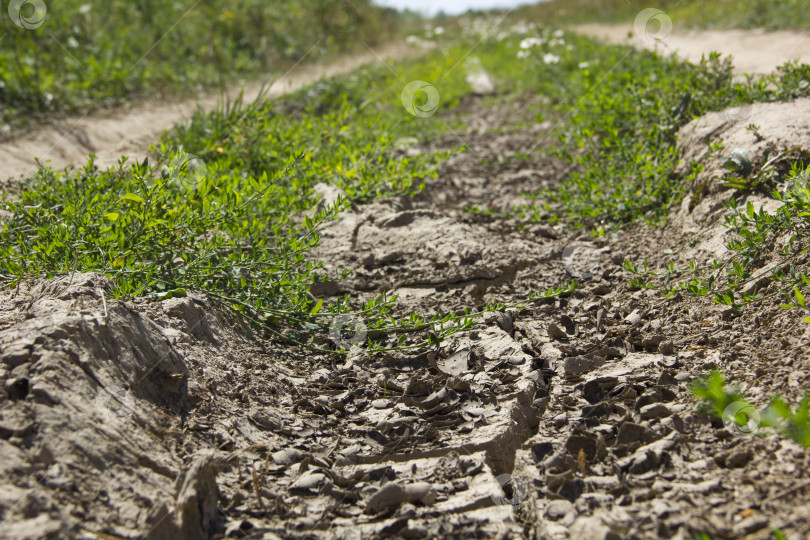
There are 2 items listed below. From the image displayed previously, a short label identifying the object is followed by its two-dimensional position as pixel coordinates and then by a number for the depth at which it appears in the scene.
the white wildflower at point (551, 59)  7.67
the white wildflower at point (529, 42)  7.71
